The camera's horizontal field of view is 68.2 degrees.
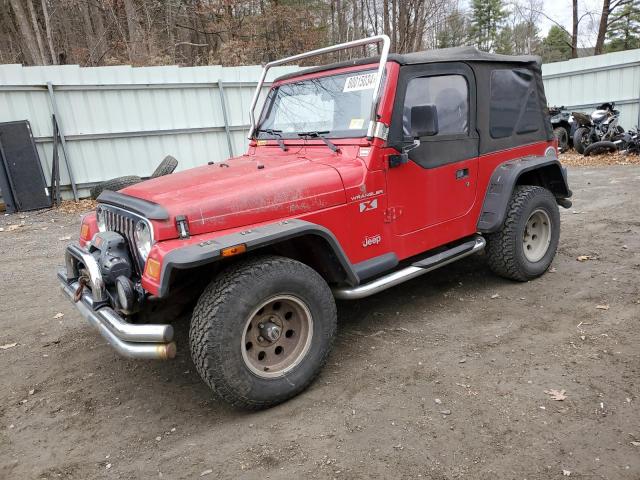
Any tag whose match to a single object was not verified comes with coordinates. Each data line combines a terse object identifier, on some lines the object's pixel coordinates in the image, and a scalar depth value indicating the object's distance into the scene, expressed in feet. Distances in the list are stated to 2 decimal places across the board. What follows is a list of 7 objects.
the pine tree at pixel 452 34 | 92.09
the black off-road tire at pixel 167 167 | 19.45
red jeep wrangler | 8.80
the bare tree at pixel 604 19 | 65.67
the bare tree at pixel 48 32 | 51.44
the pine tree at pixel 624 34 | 109.91
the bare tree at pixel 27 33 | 48.06
